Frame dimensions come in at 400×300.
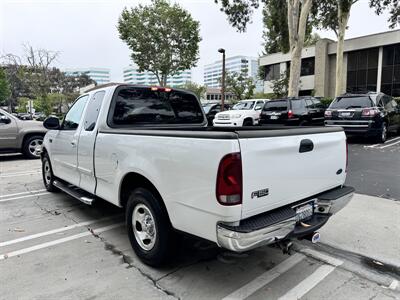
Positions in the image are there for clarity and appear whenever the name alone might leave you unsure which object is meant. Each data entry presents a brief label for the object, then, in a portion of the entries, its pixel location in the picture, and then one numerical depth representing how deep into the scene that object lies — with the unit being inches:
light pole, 886.0
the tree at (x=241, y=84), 1567.4
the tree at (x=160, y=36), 1138.0
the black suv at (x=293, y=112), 522.9
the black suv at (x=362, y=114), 430.0
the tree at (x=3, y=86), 1757.5
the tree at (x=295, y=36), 675.4
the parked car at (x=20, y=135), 403.9
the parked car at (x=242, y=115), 636.7
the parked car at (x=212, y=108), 838.5
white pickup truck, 97.6
